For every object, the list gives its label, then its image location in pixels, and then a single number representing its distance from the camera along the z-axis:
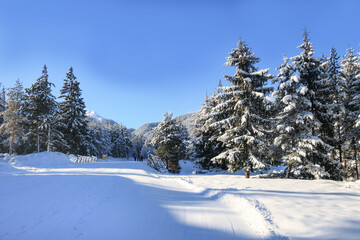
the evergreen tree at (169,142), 25.62
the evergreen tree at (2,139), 38.22
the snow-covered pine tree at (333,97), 15.02
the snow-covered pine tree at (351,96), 15.56
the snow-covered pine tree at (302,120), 14.19
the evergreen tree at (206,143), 23.66
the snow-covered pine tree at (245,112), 15.71
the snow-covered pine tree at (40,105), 26.66
